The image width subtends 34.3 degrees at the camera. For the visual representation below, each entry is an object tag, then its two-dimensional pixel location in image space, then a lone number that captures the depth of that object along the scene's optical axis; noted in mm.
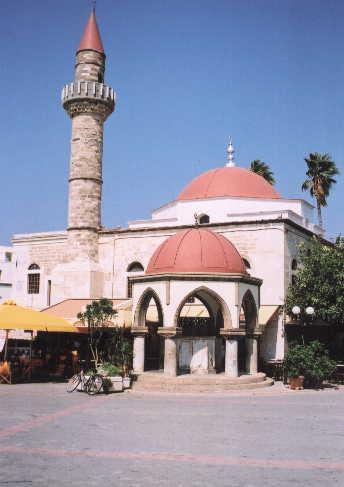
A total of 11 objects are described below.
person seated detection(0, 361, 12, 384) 19547
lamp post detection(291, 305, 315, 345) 22988
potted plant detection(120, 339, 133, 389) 20369
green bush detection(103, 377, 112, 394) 17141
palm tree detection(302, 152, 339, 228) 41062
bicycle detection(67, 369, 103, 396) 16797
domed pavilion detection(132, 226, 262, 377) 19062
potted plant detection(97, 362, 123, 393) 17234
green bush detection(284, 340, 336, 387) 18828
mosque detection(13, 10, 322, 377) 19430
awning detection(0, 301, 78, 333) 18484
